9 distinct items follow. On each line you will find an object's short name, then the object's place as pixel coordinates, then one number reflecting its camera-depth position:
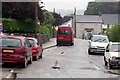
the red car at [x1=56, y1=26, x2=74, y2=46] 53.28
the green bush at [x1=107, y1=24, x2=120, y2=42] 49.03
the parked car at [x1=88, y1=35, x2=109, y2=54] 34.12
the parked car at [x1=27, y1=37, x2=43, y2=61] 25.30
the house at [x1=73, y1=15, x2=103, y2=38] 124.12
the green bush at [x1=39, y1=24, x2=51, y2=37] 64.04
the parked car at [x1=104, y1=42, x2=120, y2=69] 20.61
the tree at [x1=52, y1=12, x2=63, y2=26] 115.51
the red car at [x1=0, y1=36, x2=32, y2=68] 19.31
